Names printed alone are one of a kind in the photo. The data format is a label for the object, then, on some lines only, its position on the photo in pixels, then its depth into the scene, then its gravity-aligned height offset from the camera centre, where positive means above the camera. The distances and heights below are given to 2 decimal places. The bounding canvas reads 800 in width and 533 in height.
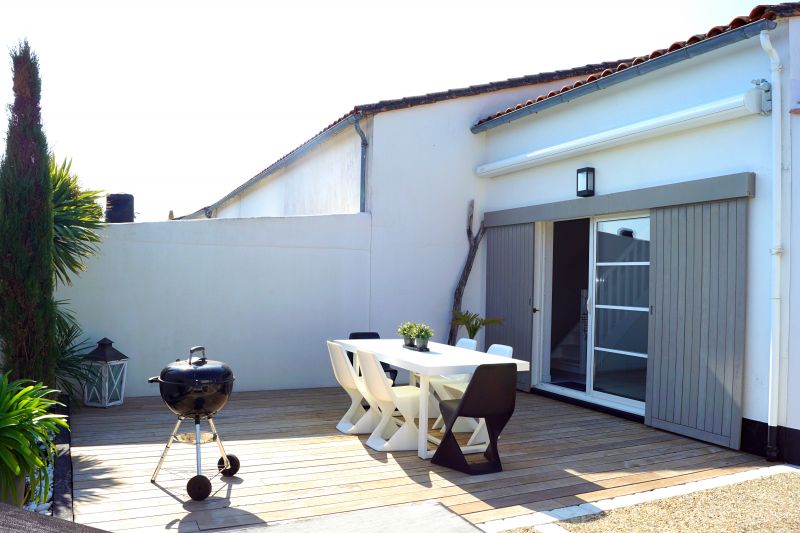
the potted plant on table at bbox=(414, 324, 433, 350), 6.29 -0.62
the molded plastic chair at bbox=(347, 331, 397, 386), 7.27 -0.77
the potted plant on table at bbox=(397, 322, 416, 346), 6.43 -0.60
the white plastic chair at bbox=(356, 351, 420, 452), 5.61 -1.19
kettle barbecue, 4.25 -0.82
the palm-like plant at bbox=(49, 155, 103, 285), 6.48 +0.50
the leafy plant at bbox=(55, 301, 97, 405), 6.82 -1.04
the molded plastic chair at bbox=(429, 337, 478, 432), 6.28 -1.16
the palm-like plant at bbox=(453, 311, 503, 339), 8.84 -0.66
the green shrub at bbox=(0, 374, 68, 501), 3.28 -0.91
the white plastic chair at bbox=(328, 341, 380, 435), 6.12 -1.22
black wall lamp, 7.63 +1.15
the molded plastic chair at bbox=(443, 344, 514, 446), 5.86 -1.12
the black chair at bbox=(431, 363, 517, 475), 4.93 -1.06
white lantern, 7.15 -1.24
